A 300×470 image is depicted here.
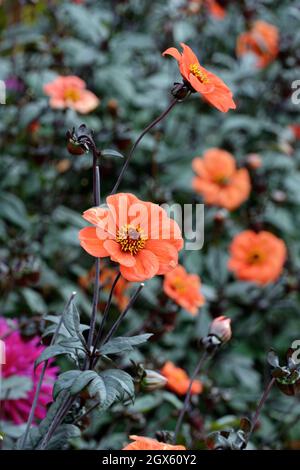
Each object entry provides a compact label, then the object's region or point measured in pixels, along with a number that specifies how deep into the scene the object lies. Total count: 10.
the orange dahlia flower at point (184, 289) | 1.36
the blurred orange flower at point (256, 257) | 1.64
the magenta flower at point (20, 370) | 1.22
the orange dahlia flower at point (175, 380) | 1.34
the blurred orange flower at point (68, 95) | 1.51
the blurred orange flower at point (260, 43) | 1.87
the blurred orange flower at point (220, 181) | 1.69
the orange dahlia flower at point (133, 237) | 0.87
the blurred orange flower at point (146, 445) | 0.89
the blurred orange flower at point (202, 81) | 0.93
